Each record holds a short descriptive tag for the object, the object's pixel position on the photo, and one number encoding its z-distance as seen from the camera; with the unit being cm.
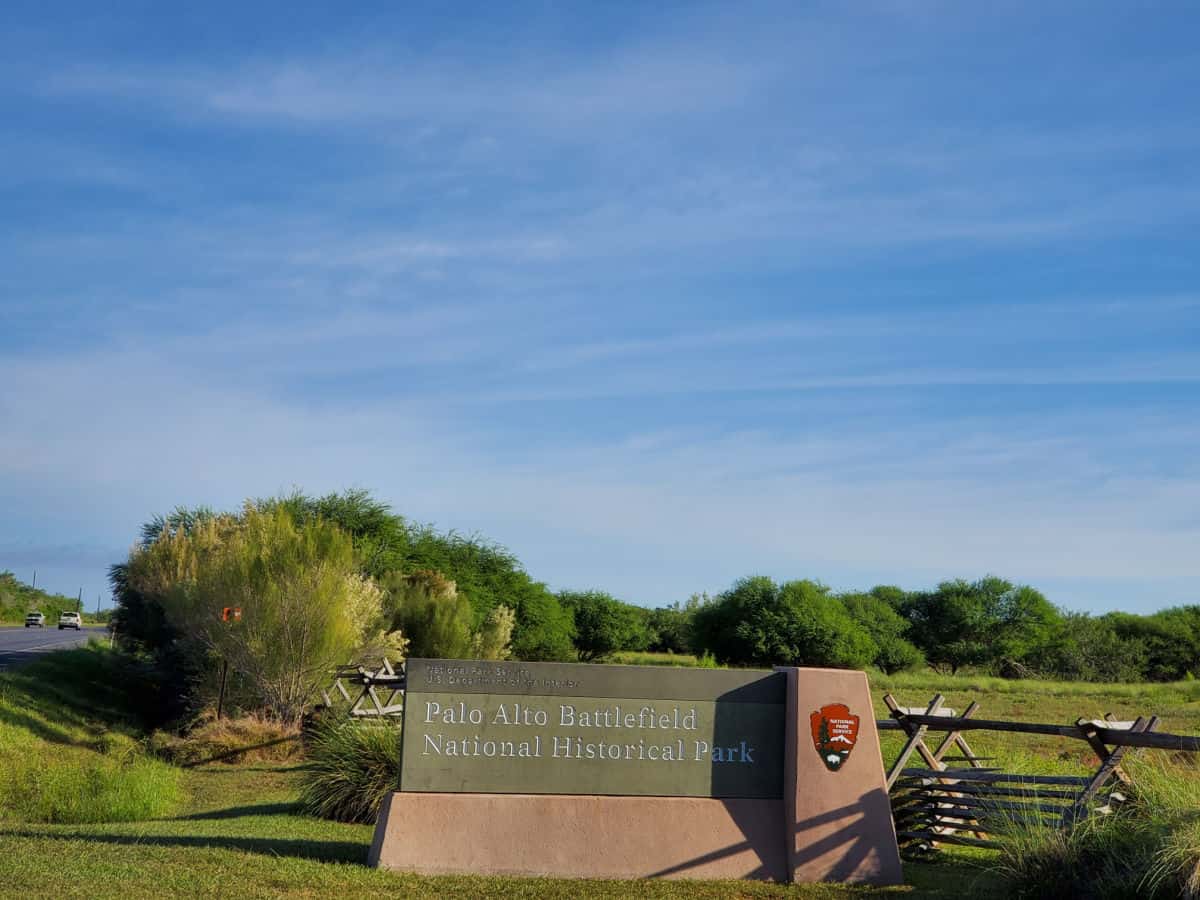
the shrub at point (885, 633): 6762
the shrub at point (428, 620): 3462
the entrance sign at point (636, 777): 1029
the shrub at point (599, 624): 7456
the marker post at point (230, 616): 2428
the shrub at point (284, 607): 2466
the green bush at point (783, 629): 5741
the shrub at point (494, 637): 3706
